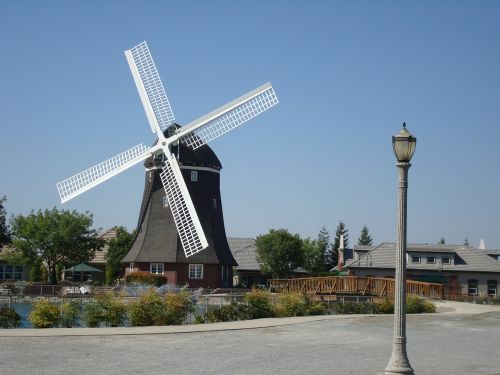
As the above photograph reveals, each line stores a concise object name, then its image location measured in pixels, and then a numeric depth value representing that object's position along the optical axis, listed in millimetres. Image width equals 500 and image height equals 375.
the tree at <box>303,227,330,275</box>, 90312
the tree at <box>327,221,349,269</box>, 102881
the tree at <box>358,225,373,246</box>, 141375
